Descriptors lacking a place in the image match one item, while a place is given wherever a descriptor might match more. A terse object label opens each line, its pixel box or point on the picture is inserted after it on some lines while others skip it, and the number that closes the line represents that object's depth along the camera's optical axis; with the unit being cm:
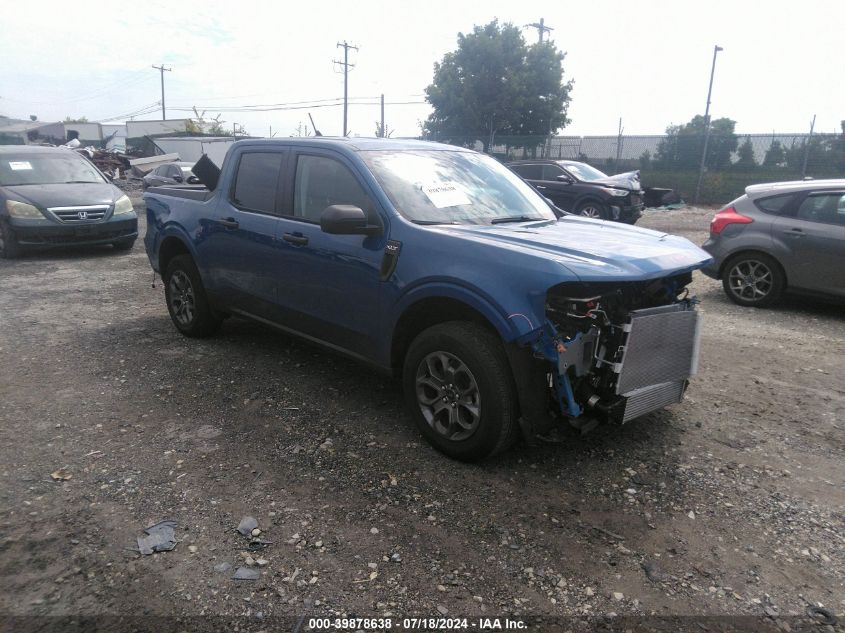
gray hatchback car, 670
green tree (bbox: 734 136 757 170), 2131
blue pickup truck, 324
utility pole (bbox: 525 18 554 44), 3372
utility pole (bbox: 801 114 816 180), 1997
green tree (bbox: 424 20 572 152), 3281
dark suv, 1401
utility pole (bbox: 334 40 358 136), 4880
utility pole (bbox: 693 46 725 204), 2187
